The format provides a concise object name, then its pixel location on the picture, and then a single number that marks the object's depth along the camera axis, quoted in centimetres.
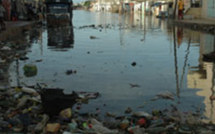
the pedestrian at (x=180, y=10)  3403
